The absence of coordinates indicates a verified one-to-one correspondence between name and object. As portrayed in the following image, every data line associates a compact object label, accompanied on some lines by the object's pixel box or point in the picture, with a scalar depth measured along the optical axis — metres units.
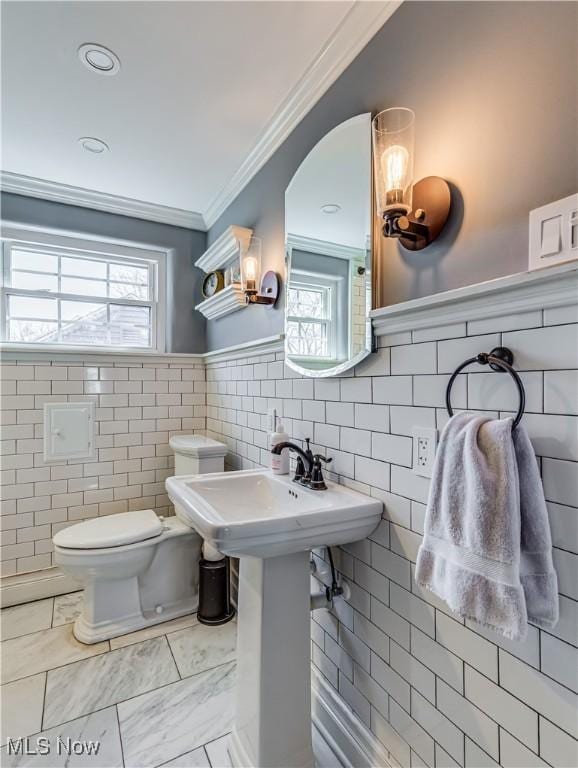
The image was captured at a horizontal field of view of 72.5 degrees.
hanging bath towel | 0.73
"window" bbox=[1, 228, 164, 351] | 2.46
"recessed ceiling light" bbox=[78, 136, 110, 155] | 1.95
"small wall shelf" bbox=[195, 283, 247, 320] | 2.09
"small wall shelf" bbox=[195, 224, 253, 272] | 2.09
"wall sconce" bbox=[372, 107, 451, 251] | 1.03
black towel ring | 0.81
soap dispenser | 1.61
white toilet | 1.93
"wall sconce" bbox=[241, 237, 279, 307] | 1.92
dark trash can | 2.11
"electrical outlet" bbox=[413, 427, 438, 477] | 1.04
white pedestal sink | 1.15
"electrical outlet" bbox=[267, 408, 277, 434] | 1.87
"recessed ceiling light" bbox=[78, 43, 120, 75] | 1.43
